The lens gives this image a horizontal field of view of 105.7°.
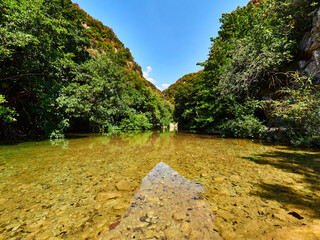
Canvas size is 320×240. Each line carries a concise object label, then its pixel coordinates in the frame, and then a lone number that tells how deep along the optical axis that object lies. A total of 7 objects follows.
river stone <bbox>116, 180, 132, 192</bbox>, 2.47
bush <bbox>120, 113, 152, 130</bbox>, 18.47
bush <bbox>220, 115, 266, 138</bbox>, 9.24
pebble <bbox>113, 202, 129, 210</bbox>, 1.92
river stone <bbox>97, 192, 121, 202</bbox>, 2.15
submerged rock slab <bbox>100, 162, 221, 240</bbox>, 1.42
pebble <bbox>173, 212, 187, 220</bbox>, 1.68
